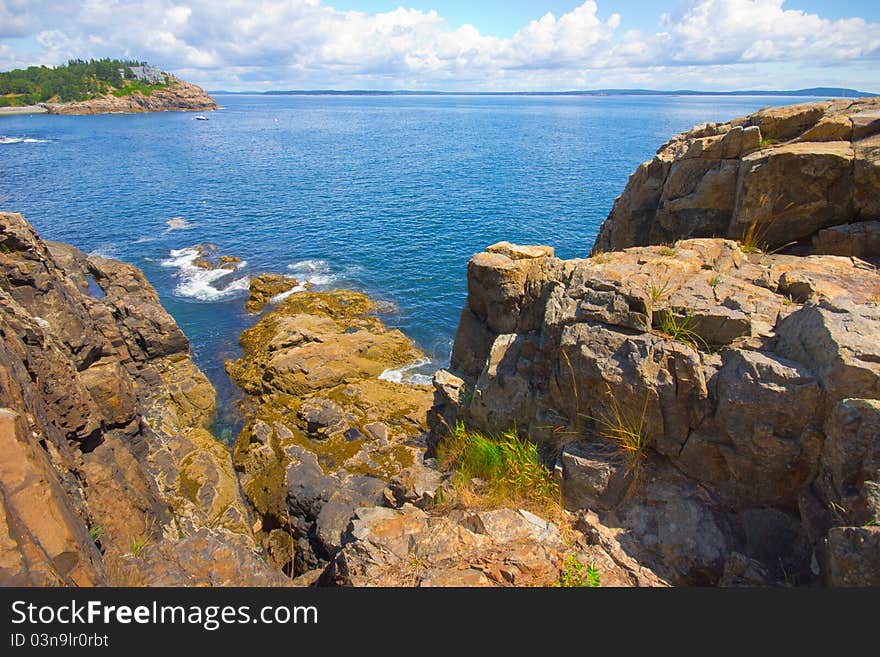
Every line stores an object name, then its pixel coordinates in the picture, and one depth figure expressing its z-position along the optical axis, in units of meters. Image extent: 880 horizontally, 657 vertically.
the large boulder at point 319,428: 16.81
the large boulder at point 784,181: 13.10
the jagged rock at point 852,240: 12.78
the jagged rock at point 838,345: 7.15
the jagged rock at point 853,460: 6.30
